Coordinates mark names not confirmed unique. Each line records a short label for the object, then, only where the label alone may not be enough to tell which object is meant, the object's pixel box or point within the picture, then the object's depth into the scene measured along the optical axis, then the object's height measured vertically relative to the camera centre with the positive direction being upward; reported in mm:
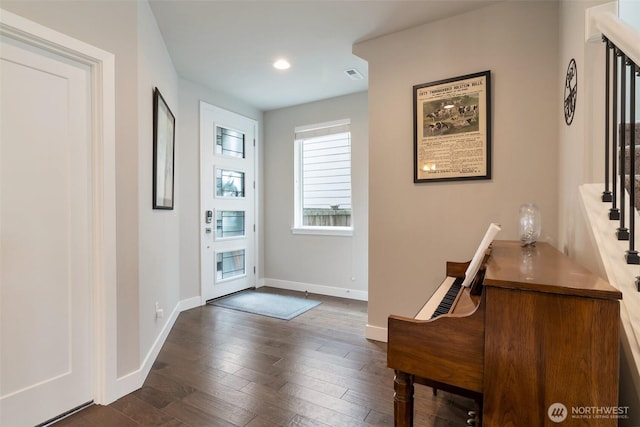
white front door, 3936 +136
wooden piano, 837 -419
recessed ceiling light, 3219 +1568
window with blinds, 4262 +503
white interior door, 1574 -129
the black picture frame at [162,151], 2449 +534
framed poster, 2354 +652
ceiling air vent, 3388 +1548
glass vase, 1832 -82
